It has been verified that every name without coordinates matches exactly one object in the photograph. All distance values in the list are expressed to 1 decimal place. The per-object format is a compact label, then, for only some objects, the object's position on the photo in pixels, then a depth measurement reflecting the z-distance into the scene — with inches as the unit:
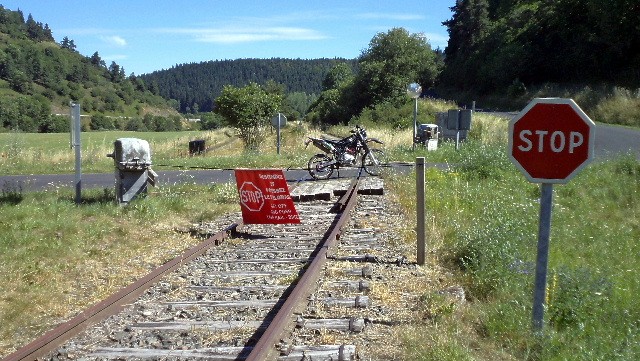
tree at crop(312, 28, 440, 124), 2371.7
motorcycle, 714.2
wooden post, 319.3
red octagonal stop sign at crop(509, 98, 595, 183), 199.6
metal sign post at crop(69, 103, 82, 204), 479.2
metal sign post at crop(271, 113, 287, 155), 1067.3
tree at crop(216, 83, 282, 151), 1423.5
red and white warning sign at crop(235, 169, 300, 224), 416.5
